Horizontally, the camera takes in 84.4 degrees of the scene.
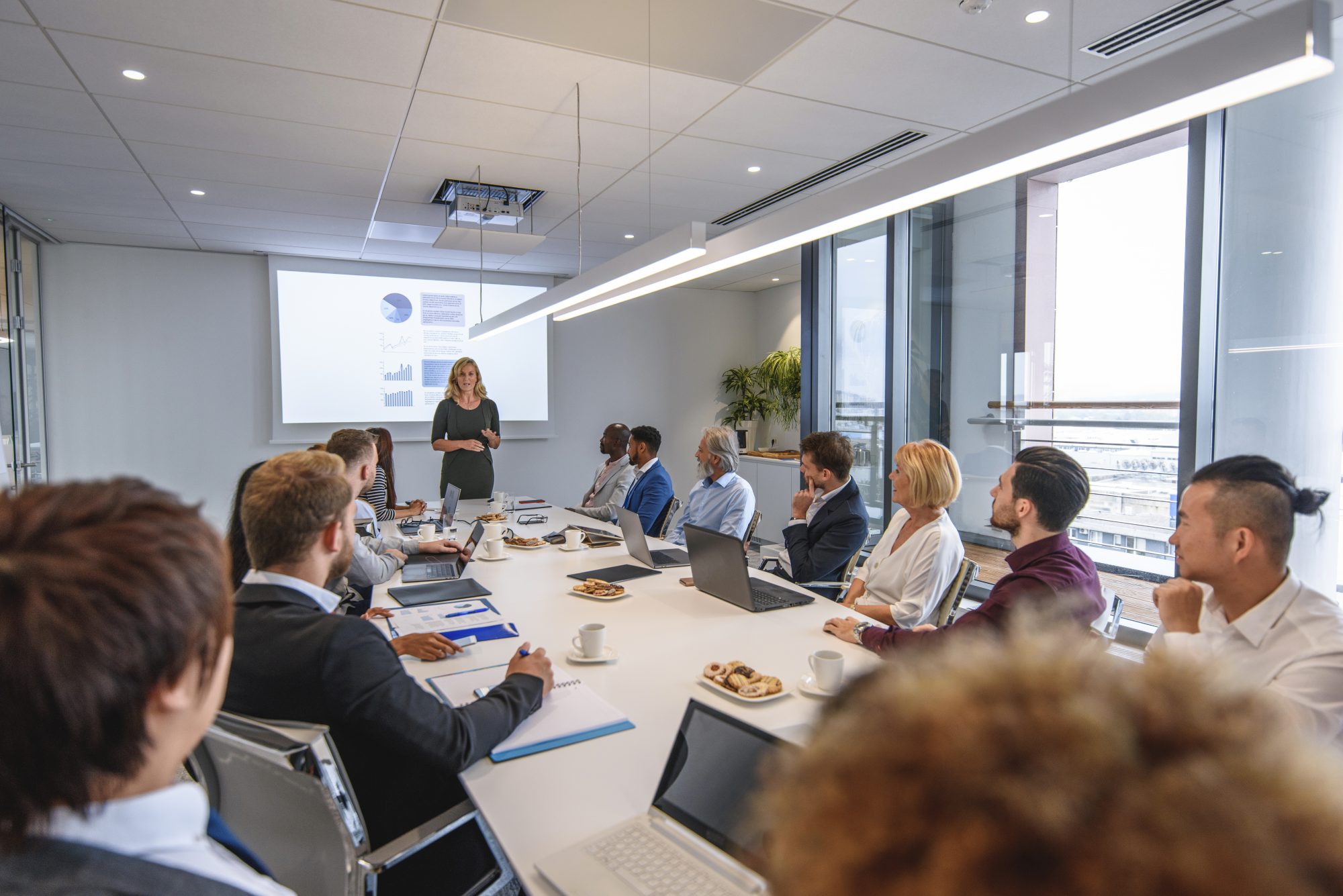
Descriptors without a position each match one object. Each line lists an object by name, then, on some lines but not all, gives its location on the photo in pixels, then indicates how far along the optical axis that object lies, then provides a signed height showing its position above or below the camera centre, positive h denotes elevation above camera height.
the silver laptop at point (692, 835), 1.05 -0.67
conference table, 1.25 -0.69
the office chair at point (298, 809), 1.15 -0.71
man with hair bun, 1.39 -0.41
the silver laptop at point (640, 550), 3.21 -0.66
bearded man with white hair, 3.92 -0.50
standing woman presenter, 5.54 -0.24
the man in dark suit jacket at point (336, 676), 1.29 -0.48
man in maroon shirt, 1.99 -0.43
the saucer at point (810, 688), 1.72 -0.67
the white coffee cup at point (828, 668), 1.69 -0.61
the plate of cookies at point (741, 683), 1.68 -0.66
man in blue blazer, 4.46 -0.50
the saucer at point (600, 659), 1.94 -0.67
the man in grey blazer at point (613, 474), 5.08 -0.50
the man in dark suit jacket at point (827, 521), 3.24 -0.53
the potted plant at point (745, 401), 8.58 +0.02
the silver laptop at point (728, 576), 2.45 -0.60
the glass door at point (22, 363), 5.35 +0.30
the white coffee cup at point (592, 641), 1.94 -0.63
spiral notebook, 1.48 -0.68
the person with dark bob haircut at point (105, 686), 0.60 -0.24
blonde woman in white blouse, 2.48 -0.51
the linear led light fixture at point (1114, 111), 1.20 +0.56
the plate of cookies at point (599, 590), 2.59 -0.67
